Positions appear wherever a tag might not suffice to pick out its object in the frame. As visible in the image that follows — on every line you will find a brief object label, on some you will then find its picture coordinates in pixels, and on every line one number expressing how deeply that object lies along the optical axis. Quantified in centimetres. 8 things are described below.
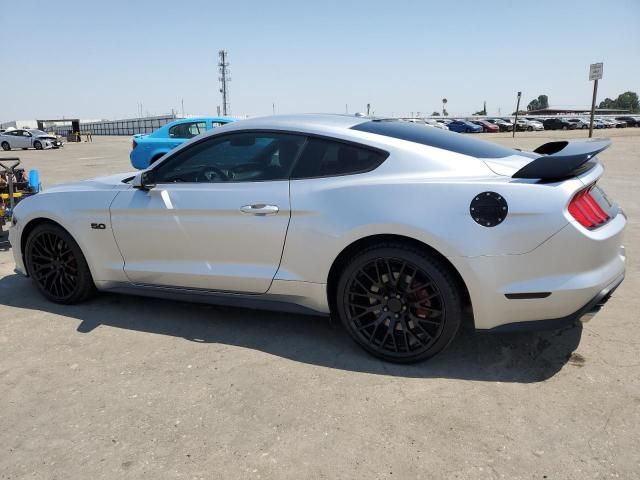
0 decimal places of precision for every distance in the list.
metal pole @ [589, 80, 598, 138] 2592
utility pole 9731
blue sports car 1168
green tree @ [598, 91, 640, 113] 15775
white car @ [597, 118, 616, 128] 5838
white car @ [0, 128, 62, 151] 3180
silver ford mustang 274
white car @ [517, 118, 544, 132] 5531
